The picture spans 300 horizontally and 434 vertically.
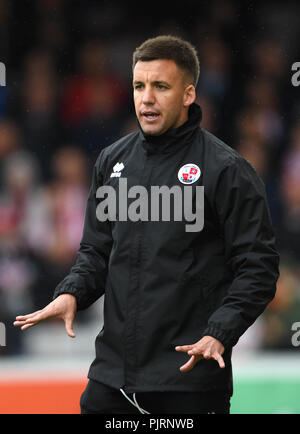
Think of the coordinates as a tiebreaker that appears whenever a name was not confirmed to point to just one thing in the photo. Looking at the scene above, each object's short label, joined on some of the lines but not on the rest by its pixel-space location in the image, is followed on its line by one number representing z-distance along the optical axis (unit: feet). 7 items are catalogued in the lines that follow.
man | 20.53
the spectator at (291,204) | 47.34
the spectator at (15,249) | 43.60
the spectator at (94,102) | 52.80
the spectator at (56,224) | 44.78
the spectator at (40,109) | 52.26
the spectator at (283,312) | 43.47
